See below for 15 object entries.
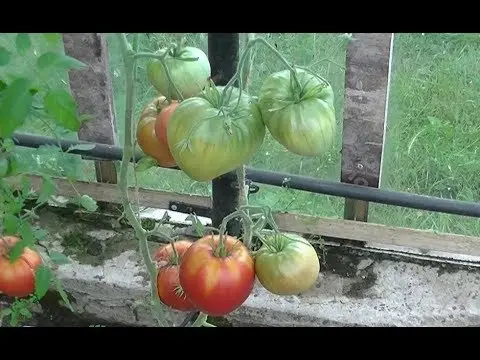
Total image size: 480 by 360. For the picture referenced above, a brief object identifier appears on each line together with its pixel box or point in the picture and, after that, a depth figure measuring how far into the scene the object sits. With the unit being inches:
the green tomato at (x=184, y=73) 34.3
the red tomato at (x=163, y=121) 35.3
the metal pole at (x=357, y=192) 55.0
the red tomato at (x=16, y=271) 46.2
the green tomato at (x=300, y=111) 29.4
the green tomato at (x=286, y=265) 35.9
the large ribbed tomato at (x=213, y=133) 29.6
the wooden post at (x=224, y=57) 37.2
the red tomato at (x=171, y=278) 41.4
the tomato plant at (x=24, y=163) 30.3
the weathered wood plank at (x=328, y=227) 57.3
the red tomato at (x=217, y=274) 35.9
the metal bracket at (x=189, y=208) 60.5
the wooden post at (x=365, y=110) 49.3
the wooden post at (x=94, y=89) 55.0
